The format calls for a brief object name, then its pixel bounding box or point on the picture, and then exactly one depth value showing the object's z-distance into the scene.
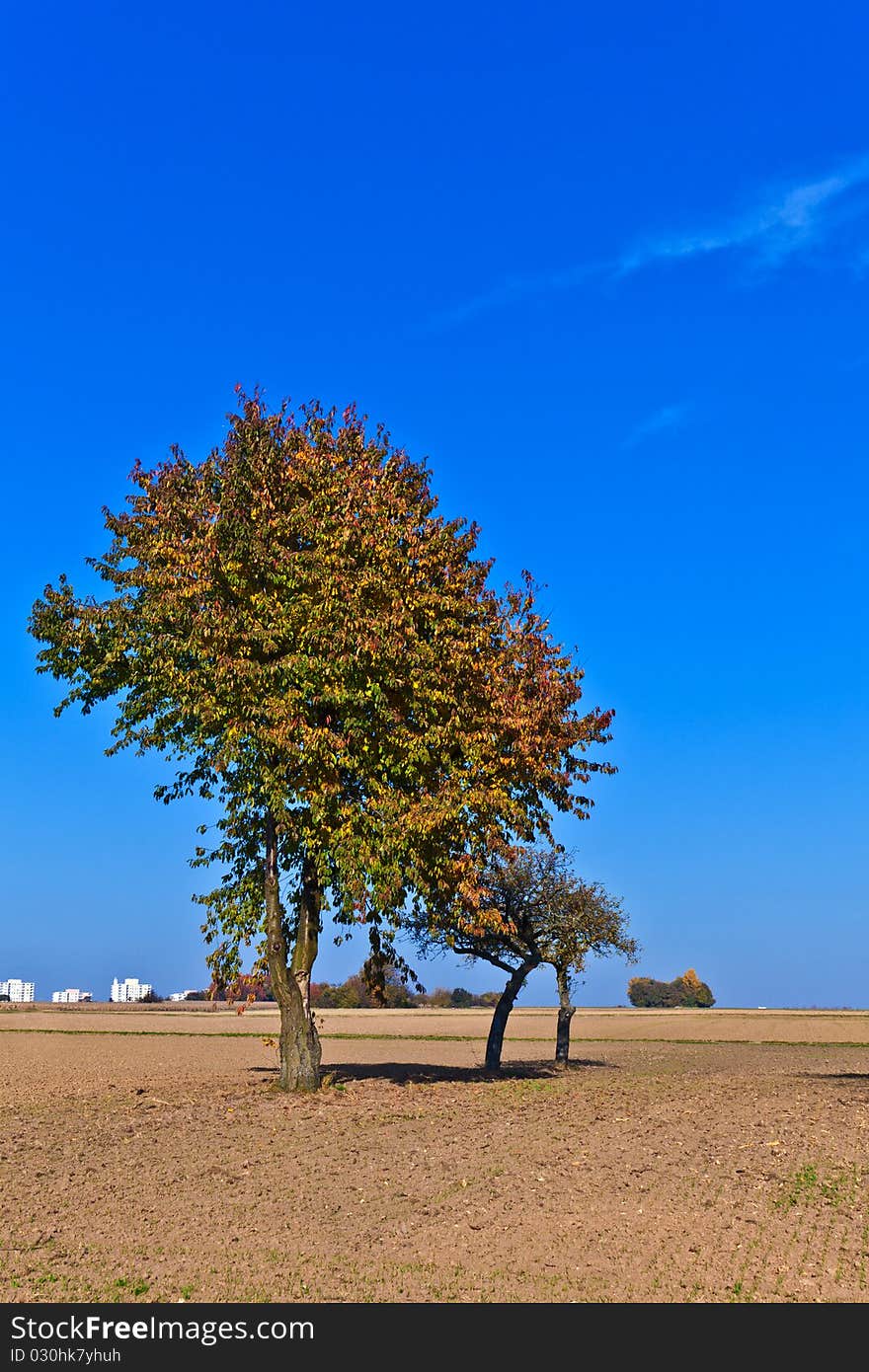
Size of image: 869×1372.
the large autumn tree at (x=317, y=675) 26.19
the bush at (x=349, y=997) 179.25
